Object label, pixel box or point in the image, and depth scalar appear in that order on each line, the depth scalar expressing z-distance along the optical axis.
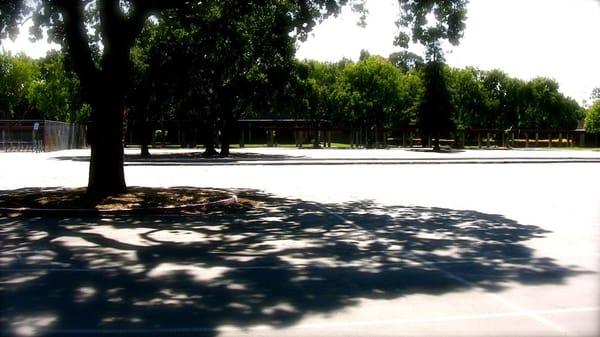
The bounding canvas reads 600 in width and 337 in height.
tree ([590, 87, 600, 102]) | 115.21
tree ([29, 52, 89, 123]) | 57.32
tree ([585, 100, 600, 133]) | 84.19
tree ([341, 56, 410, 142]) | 71.62
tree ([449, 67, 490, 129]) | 80.44
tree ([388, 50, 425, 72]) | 110.94
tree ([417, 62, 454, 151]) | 58.62
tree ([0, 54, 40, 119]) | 82.31
